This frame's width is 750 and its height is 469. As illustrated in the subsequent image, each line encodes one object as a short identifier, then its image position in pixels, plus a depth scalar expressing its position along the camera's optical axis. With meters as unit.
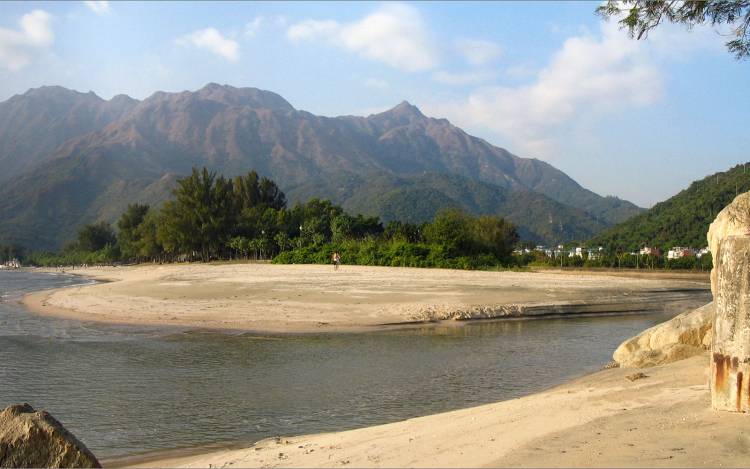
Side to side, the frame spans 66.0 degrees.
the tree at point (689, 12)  9.86
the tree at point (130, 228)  98.22
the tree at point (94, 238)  123.19
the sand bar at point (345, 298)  22.09
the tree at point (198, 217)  73.81
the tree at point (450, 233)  50.00
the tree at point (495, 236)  55.12
